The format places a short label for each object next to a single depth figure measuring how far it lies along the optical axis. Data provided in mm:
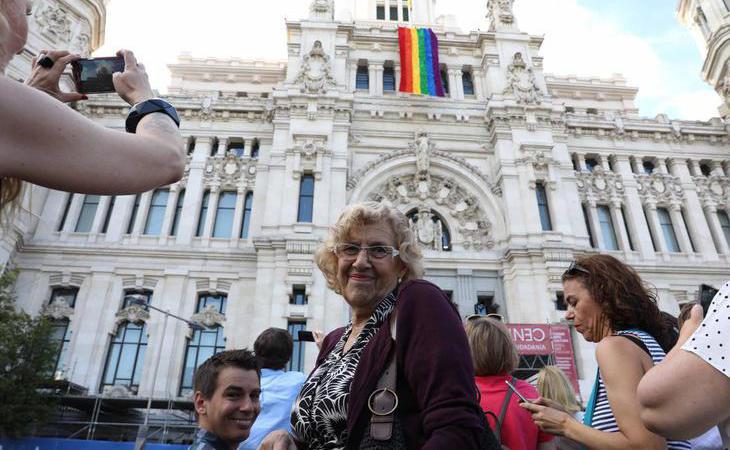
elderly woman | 1854
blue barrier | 14820
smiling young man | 3328
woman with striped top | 2492
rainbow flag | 24578
